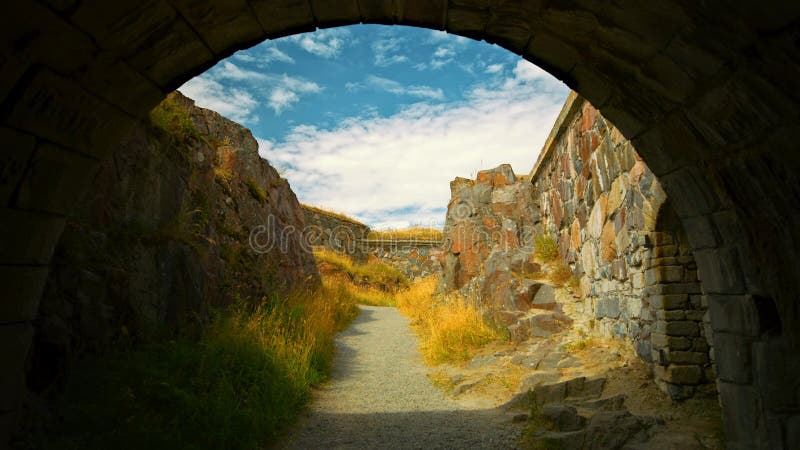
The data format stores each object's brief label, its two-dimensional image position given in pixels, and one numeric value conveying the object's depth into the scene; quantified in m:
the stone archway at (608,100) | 1.99
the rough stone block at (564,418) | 4.38
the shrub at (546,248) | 9.36
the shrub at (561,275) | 8.51
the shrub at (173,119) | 5.97
